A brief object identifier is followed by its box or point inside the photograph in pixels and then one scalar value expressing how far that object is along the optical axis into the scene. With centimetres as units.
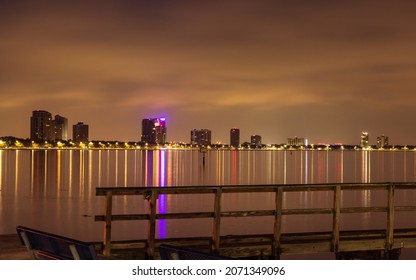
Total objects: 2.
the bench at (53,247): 745
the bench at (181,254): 702
